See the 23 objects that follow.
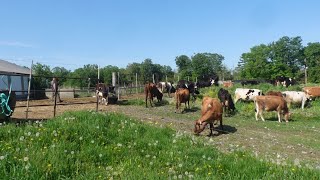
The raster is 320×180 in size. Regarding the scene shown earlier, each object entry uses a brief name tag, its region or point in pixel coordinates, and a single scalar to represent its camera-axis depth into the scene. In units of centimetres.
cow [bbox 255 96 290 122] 1290
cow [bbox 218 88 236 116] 1428
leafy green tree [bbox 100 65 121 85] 4973
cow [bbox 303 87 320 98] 1972
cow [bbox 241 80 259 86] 2833
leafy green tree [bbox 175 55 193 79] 5894
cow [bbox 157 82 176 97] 2388
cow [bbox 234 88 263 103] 1825
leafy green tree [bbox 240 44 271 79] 5412
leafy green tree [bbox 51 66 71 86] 4969
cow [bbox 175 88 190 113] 1467
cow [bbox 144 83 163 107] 1645
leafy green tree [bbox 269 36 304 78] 6360
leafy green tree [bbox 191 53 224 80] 5890
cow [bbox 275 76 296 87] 2866
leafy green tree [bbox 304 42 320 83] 6387
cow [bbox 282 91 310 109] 1683
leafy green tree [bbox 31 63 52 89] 2370
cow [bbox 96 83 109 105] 1645
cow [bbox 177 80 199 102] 1873
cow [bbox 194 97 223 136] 920
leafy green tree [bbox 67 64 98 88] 5163
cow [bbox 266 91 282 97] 1608
